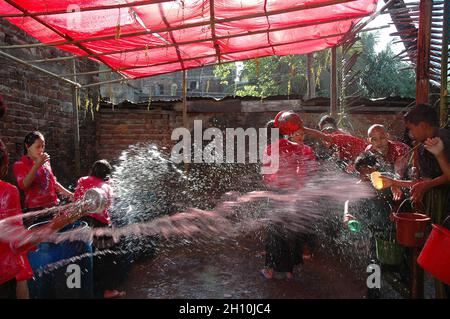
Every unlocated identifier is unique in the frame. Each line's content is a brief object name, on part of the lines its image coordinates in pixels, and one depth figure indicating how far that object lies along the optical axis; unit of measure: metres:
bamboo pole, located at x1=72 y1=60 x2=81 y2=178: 6.72
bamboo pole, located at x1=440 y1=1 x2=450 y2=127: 3.17
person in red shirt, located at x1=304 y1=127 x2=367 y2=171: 4.79
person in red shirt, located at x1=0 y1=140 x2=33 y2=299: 2.47
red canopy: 3.49
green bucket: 2.93
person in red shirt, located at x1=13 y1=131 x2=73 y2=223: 3.62
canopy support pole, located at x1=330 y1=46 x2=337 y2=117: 6.76
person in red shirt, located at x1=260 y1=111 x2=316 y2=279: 4.07
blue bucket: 3.05
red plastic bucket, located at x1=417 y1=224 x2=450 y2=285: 2.23
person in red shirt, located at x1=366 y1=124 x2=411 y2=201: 4.16
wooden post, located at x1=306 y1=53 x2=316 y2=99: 12.81
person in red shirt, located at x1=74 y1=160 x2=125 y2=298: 3.68
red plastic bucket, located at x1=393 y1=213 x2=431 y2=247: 2.61
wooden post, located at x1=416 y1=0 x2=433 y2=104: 3.10
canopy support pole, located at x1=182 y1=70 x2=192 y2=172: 6.80
